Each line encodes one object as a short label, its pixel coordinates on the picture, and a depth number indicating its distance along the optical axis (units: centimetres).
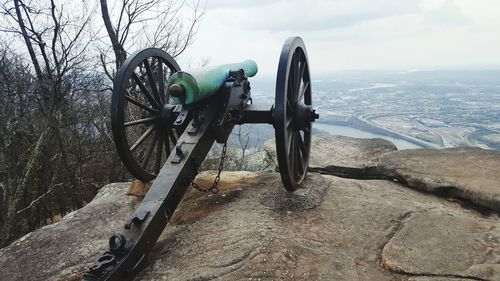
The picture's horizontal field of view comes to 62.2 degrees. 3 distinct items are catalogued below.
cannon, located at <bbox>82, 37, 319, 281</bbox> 304
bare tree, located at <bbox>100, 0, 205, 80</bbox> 937
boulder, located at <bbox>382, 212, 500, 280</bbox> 279
